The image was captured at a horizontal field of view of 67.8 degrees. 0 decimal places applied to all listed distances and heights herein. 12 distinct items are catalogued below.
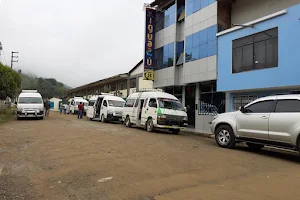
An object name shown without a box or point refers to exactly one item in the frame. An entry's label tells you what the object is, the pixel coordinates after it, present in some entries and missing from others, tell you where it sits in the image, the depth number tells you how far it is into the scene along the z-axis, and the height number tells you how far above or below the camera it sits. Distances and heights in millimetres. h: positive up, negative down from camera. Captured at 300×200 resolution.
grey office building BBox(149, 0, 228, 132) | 14309 +3892
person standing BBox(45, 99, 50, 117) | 20742 -91
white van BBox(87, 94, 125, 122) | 16647 -136
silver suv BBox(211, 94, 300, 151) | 6419 -473
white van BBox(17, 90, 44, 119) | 16891 -87
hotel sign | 18940 +5118
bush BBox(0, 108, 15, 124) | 16277 -1134
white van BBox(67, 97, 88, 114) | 28463 +211
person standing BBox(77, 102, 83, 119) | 20942 -355
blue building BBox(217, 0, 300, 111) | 10095 +2926
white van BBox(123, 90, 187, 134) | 11565 -234
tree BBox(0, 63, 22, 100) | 19947 +2077
